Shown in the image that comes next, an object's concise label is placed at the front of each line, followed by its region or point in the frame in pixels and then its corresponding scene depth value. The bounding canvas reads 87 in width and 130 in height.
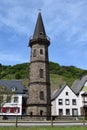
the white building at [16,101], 32.59
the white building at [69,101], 34.07
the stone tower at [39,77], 25.62
